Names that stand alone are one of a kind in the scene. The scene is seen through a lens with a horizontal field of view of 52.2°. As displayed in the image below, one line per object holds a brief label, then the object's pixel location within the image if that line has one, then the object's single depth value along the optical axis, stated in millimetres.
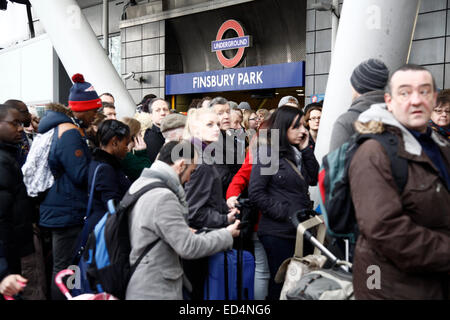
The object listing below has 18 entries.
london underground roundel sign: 14477
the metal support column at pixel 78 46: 10039
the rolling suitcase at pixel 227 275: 3428
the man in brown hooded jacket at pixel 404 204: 1972
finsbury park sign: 12977
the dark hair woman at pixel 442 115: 4793
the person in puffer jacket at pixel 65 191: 3762
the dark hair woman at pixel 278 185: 3668
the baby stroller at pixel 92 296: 2625
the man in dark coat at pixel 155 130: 5180
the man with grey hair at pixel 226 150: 4434
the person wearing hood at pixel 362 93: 2848
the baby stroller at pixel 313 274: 2436
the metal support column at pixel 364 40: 5160
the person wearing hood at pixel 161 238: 2658
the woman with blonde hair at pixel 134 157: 4133
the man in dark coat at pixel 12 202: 3055
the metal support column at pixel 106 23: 15736
